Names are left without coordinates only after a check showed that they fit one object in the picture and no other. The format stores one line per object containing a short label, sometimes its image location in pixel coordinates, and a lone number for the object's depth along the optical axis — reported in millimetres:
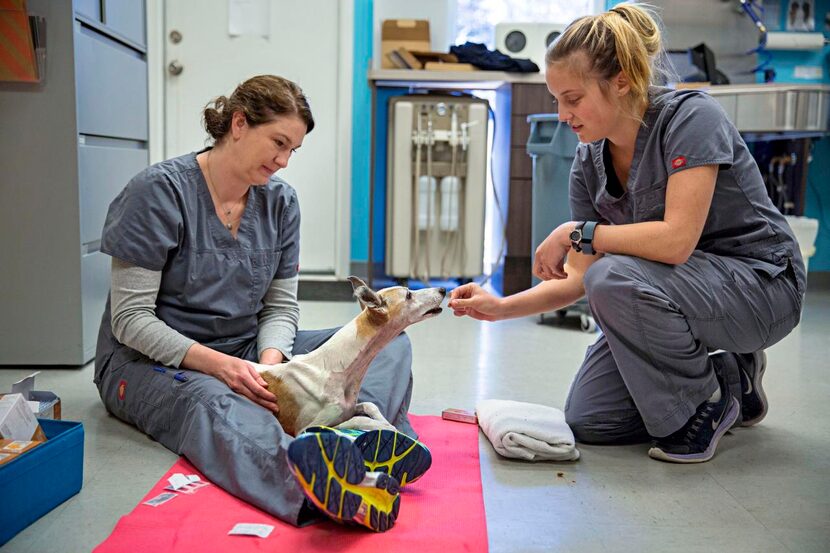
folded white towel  1848
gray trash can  3680
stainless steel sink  4051
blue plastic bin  1381
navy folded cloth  4246
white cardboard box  1508
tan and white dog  1698
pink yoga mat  1362
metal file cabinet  2453
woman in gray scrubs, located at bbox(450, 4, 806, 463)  1762
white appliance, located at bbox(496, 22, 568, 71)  4801
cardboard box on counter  4430
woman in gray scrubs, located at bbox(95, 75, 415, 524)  1803
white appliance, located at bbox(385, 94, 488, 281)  4242
